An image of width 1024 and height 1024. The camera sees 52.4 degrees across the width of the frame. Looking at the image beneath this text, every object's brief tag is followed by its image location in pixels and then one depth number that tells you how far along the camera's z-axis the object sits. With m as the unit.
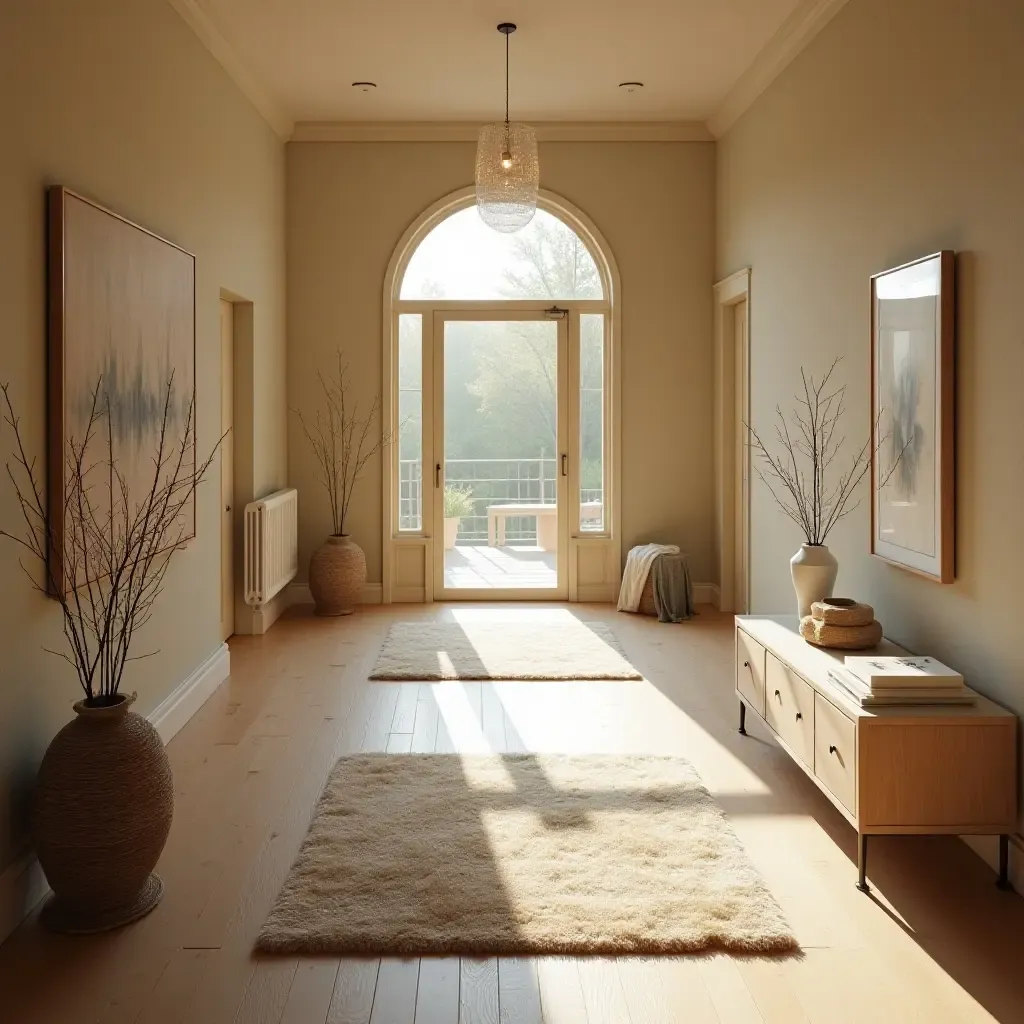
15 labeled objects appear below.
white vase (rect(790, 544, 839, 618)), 4.04
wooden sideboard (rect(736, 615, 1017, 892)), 2.93
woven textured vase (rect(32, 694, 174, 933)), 2.68
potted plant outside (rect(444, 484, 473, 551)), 7.52
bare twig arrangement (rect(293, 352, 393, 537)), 7.34
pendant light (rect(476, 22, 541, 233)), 5.51
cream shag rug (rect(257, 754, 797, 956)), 2.64
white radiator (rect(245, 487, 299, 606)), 6.04
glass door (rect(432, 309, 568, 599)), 7.49
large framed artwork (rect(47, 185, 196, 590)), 3.15
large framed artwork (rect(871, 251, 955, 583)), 3.41
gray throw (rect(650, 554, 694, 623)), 6.84
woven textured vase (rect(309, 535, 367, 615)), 6.90
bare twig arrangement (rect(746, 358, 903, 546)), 4.45
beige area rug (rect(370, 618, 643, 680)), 5.40
